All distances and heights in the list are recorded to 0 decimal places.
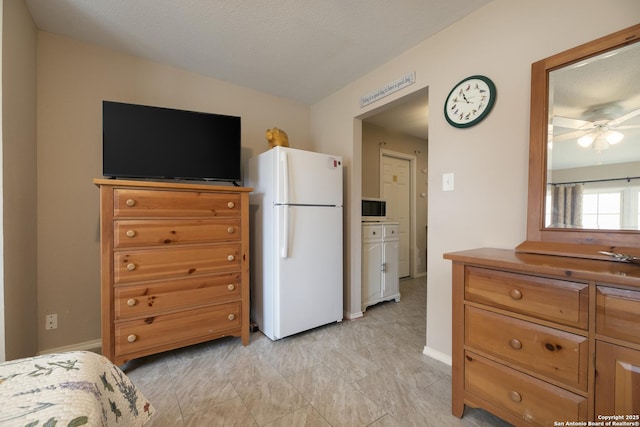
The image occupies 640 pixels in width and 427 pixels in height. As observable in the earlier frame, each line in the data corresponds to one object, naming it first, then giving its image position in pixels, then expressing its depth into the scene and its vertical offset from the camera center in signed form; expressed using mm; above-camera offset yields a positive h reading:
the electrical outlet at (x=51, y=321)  1896 -837
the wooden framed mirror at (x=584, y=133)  1178 +402
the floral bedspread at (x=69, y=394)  549 -452
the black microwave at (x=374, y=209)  3153 +28
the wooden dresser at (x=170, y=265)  1662 -394
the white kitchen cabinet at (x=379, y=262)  2879 -602
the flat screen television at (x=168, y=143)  1846 +522
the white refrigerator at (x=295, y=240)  2131 -261
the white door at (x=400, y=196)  4074 +247
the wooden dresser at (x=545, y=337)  875 -503
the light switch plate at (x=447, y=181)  1805 +217
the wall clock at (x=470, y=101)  1607 +732
